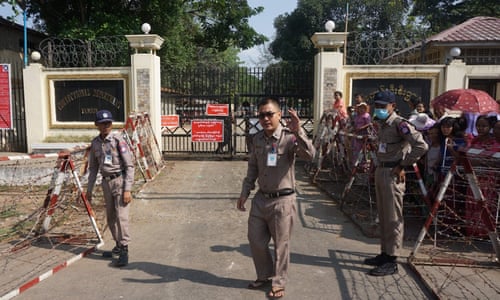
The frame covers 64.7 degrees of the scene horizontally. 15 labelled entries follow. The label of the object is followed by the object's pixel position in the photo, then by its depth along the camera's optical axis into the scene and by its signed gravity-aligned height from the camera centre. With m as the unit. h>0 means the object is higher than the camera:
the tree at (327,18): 31.34 +7.12
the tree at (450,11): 23.27 +5.90
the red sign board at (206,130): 10.60 -0.65
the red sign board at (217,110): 10.70 -0.11
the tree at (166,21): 14.30 +3.52
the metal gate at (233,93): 10.66 +0.36
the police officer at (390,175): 4.13 -0.72
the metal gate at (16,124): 12.27 -0.64
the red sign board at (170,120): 11.12 -0.43
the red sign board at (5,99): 11.55 +0.14
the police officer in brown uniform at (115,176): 4.54 -0.83
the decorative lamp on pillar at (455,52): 9.45 +1.34
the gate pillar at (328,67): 9.78 +1.00
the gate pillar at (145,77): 10.12 +0.72
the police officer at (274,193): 3.56 -0.79
